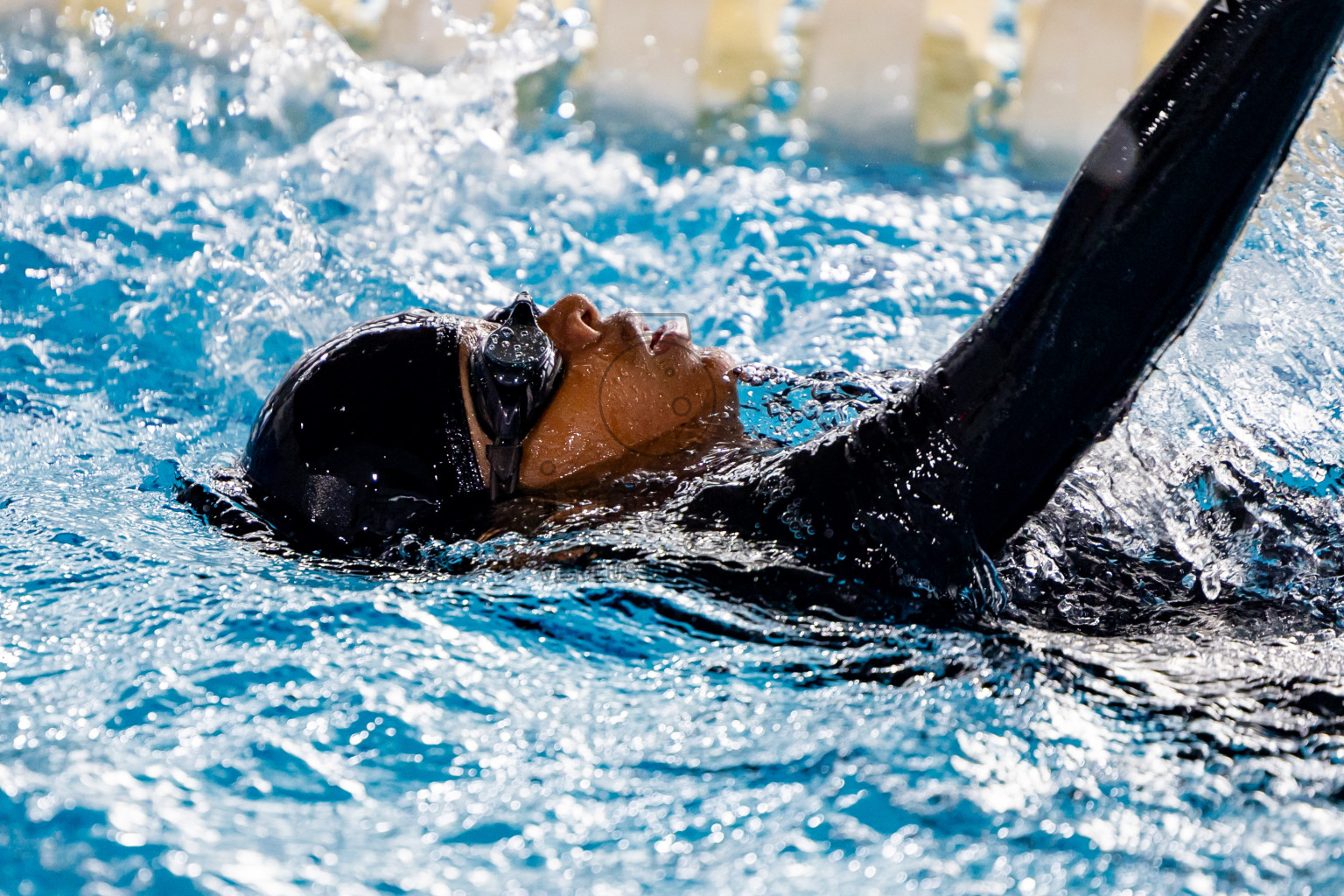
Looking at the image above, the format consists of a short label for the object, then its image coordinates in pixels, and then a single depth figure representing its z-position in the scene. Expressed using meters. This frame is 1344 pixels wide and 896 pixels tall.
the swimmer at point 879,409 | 7.10
